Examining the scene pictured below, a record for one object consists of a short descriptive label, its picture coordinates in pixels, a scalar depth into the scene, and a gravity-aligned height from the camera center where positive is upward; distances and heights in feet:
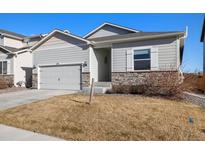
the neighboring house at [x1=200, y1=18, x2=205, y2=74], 74.23 +17.21
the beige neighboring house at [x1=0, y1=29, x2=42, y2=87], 64.03 +3.07
